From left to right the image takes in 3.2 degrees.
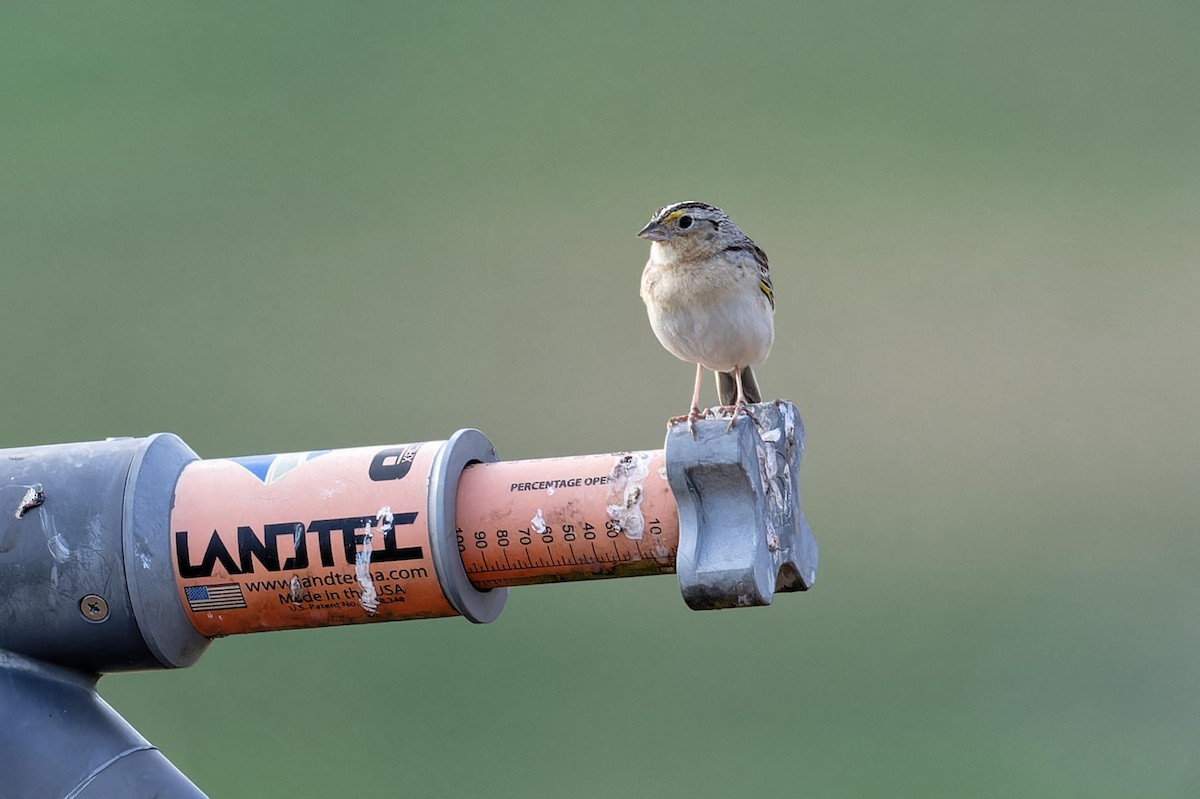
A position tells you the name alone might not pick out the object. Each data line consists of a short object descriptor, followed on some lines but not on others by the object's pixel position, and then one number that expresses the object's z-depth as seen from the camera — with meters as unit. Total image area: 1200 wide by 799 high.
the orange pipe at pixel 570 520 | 7.37
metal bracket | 7.35
